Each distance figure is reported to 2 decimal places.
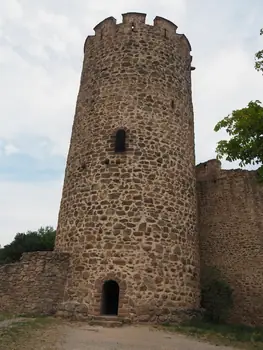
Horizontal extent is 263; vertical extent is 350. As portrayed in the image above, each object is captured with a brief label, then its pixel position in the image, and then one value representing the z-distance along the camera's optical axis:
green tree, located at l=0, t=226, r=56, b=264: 26.12
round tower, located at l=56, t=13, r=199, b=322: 10.95
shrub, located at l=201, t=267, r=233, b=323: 13.34
